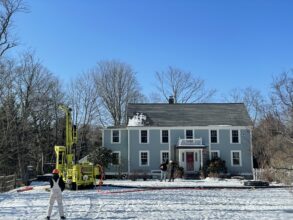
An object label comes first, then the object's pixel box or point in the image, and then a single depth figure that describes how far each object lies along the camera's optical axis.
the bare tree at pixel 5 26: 33.56
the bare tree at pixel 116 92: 62.22
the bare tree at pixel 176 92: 66.62
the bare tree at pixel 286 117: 22.12
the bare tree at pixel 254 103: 60.56
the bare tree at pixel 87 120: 59.06
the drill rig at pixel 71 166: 24.91
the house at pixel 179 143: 43.09
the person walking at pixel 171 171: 34.25
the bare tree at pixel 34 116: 38.62
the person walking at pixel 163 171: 34.44
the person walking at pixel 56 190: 13.08
